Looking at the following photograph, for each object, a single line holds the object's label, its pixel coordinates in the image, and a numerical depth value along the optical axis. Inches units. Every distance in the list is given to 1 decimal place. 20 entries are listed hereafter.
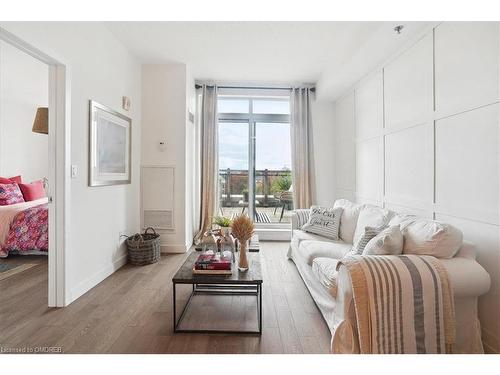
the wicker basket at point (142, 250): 137.7
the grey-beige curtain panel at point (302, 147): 188.4
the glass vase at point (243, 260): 84.7
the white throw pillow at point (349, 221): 121.7
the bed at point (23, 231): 141.8
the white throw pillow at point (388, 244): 75.9
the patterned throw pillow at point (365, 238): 87.5
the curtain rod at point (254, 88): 189.8
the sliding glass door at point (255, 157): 197.0
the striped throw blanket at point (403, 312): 60.5
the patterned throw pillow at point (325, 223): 126.3
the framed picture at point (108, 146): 111.5
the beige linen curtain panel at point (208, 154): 186.2
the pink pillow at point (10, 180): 173.5
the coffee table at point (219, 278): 77.5
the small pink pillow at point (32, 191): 174.2
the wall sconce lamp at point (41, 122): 108.4
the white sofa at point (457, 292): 64.4
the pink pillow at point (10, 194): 158.7
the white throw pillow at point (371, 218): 103.2
